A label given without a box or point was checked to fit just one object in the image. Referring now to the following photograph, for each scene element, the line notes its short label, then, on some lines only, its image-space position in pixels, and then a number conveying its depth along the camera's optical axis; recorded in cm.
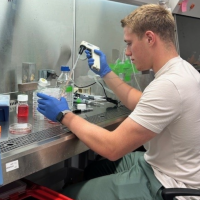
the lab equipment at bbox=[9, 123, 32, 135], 110
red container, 108
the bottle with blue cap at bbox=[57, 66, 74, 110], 142
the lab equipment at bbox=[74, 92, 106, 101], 174
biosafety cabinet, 97
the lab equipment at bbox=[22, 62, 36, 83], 153
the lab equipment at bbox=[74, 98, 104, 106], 164
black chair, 94
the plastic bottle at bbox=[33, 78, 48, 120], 132
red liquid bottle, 130
